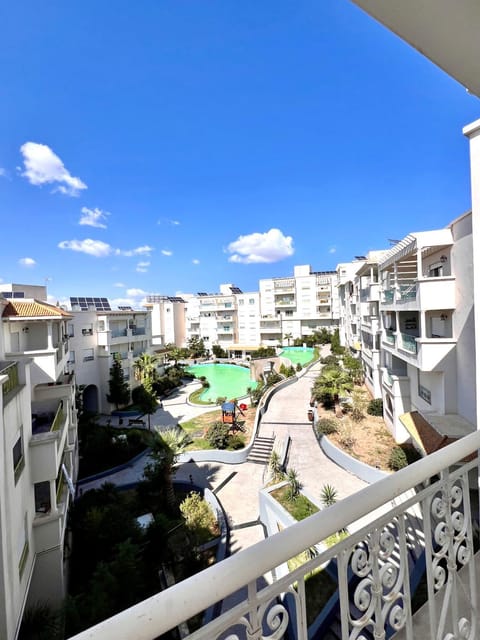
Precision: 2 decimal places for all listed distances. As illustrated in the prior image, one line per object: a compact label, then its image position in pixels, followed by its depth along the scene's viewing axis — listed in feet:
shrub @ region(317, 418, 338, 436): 47.09
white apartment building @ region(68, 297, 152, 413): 69.87
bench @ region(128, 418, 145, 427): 67.14
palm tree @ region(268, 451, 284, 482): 38.84
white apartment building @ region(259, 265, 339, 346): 161.58
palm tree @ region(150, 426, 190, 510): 36.56
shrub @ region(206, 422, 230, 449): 50.81
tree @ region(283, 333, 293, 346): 159.51
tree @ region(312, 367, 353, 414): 58.95
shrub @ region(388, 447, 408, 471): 35.01
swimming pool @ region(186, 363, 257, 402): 88.43
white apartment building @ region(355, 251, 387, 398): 58.23
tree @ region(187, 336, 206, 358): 147.03
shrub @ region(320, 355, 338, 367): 90.43
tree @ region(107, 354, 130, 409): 73.46
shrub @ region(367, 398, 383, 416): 53.11
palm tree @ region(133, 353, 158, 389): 82.36
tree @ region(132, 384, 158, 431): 62.59
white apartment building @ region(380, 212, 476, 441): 27.30
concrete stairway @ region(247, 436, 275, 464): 47.37
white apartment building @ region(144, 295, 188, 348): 170.09
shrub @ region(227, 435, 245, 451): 50.11
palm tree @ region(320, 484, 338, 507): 31.12
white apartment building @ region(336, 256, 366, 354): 83.22
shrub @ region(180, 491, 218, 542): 30.94
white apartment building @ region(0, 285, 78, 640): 17.95
